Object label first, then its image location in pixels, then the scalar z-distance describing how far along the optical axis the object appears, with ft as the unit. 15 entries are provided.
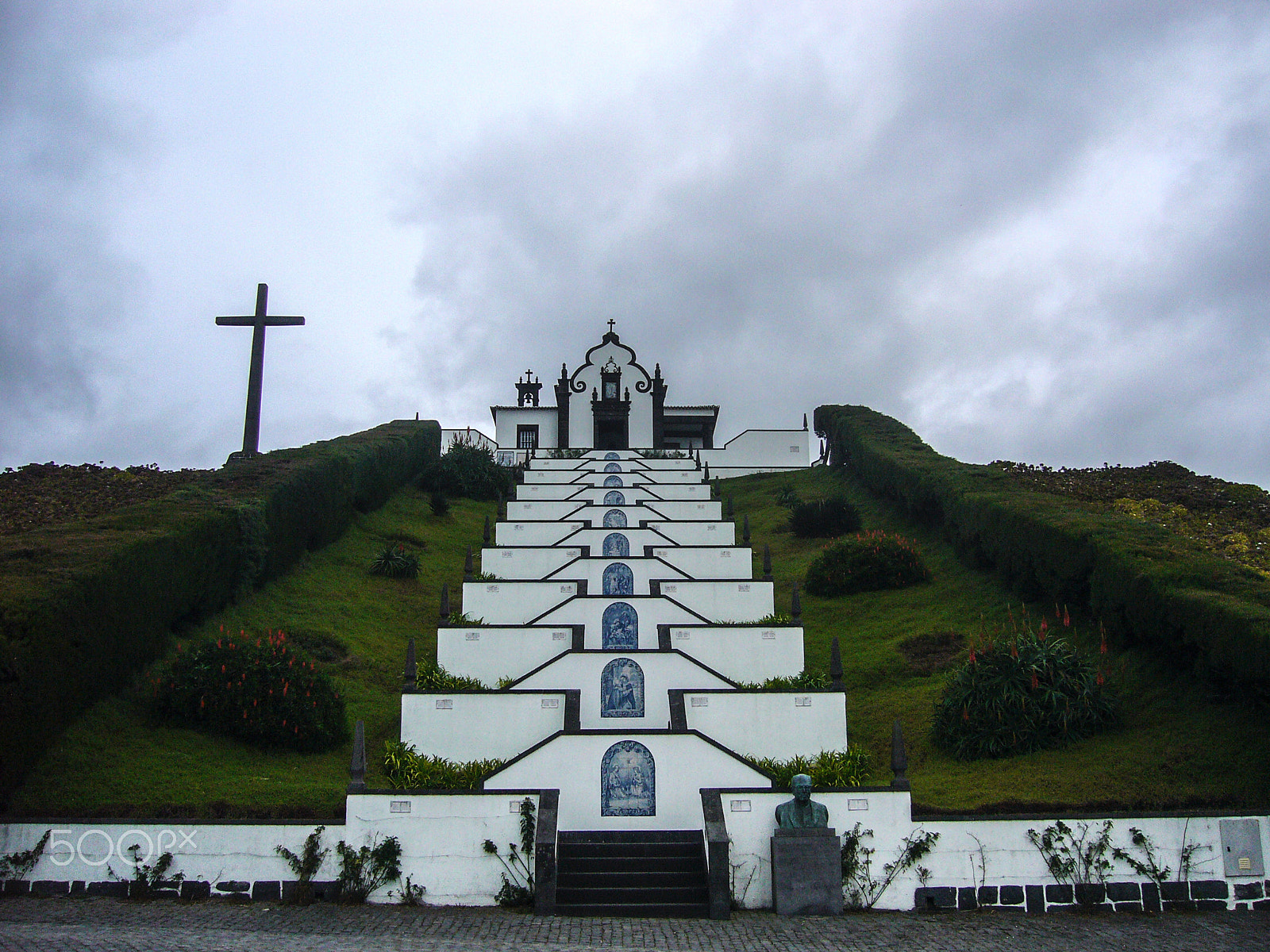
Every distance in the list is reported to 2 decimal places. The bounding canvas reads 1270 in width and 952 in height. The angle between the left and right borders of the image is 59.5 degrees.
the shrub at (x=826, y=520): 99.76
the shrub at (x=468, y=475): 122.21
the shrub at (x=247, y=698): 51.42
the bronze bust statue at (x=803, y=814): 41.04
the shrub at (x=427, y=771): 47.47
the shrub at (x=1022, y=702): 50.03
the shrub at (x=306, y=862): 39.86
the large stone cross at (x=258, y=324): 82.74
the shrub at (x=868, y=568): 80.84
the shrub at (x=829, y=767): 47.39
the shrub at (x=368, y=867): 40.34
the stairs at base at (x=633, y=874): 40.52
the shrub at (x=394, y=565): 84.74
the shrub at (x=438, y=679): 58.75
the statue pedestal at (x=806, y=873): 40.24
